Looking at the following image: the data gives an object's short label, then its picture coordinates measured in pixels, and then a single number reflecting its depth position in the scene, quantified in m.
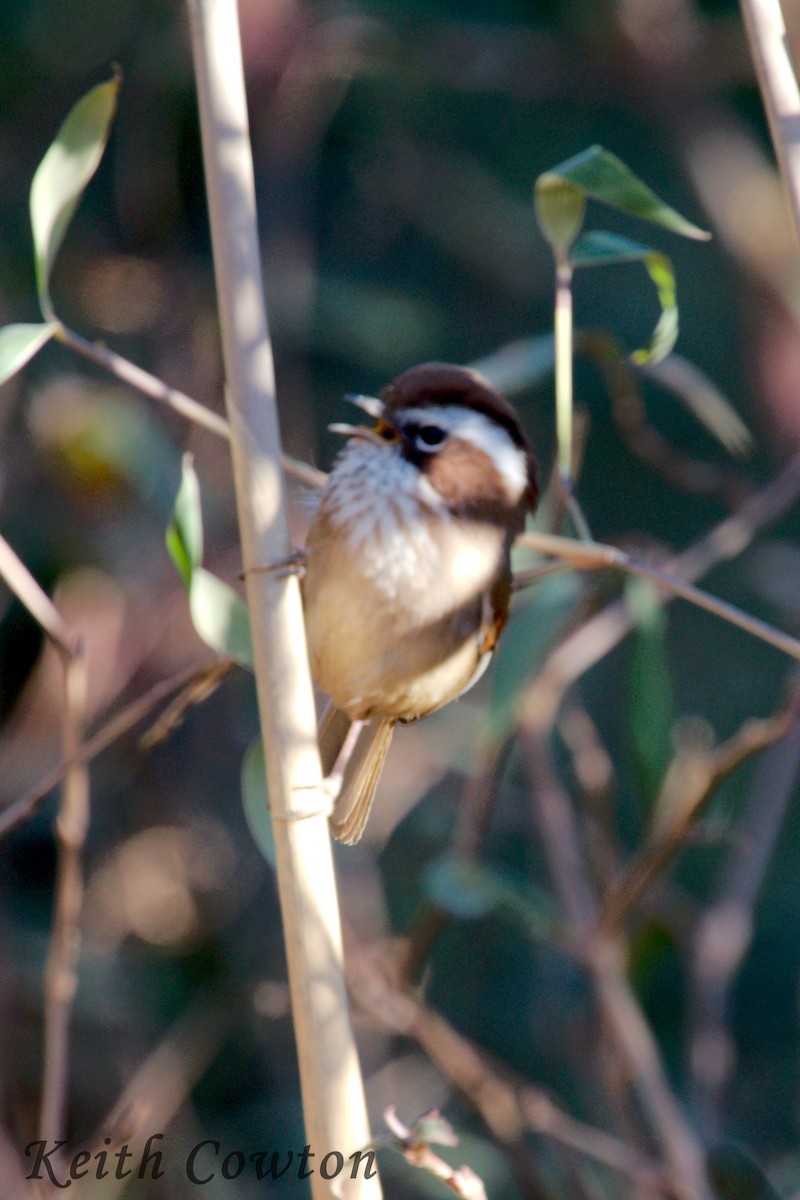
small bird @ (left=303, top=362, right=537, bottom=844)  3.56
